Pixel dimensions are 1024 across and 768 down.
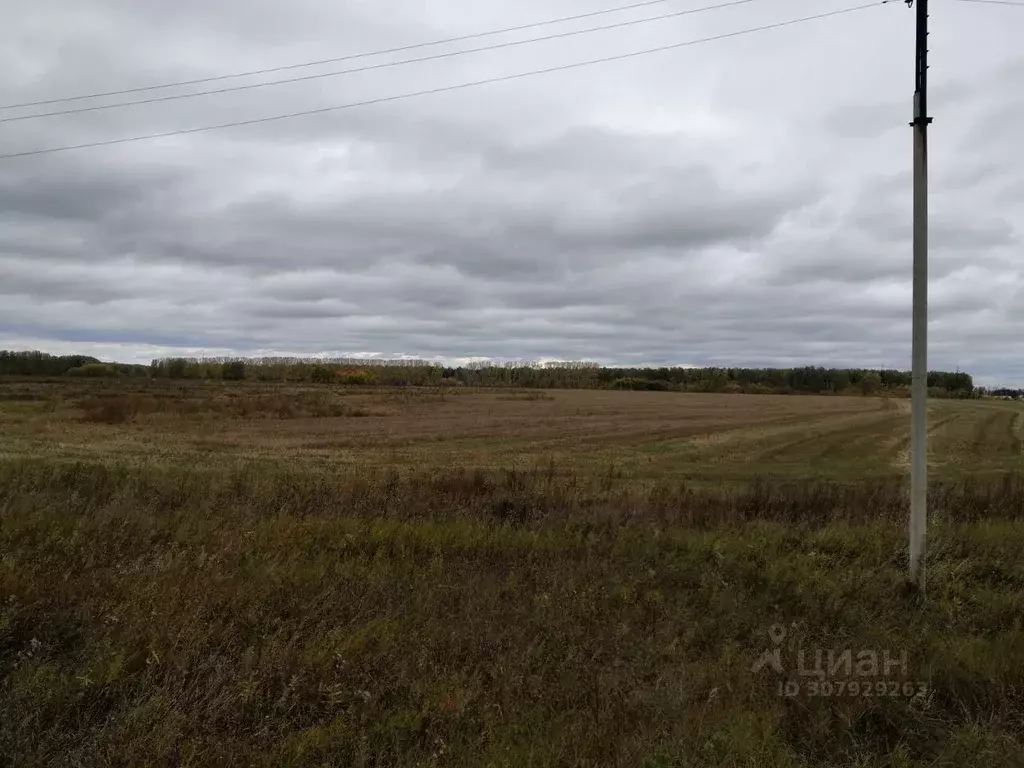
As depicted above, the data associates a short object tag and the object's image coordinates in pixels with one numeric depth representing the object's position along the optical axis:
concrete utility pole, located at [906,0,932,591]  8.28
